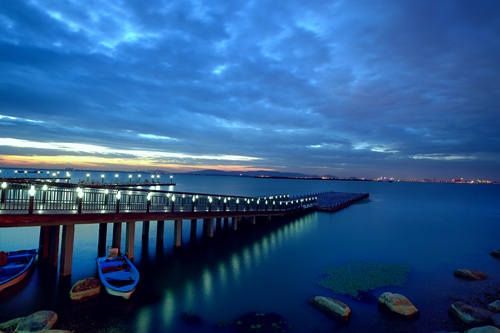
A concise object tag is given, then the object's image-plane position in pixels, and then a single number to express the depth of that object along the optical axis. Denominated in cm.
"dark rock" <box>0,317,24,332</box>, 1389
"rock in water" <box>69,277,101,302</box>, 1731
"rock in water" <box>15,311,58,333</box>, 1338
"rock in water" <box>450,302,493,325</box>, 1561
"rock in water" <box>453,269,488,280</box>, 2405
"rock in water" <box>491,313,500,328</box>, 1467
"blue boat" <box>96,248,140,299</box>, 1747
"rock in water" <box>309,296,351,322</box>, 1631
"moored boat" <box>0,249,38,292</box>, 1891
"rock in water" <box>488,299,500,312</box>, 1731
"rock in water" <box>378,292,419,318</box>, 1678
